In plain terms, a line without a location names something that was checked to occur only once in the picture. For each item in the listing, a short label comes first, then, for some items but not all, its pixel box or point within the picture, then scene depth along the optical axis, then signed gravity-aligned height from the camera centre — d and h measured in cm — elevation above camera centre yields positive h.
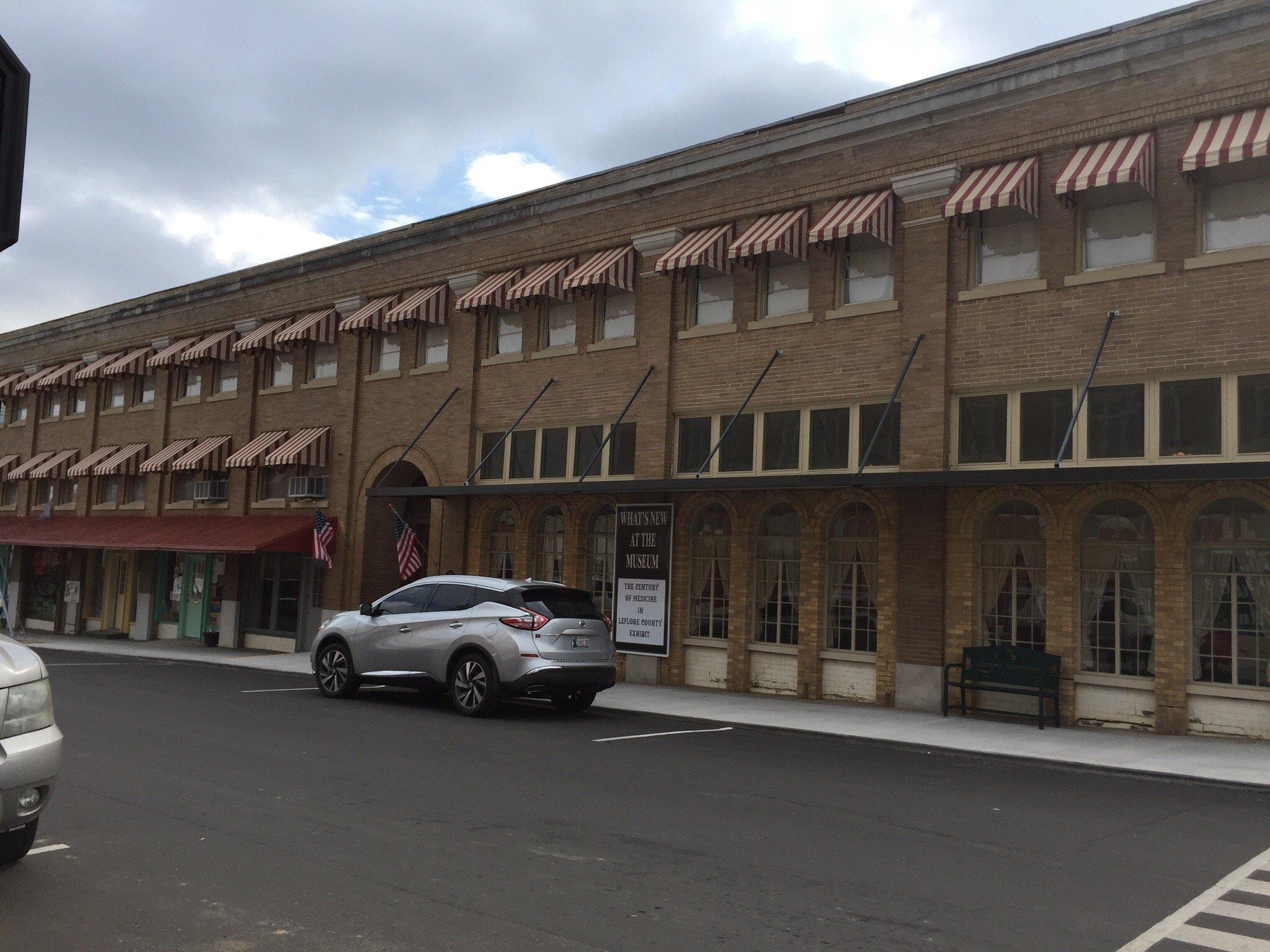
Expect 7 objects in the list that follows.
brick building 1379 +323
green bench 1418 -99
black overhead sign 349 +136
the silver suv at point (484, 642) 1353 -81
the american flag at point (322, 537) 2353 +76
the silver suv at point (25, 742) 539 -89
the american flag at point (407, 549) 2202 +53
